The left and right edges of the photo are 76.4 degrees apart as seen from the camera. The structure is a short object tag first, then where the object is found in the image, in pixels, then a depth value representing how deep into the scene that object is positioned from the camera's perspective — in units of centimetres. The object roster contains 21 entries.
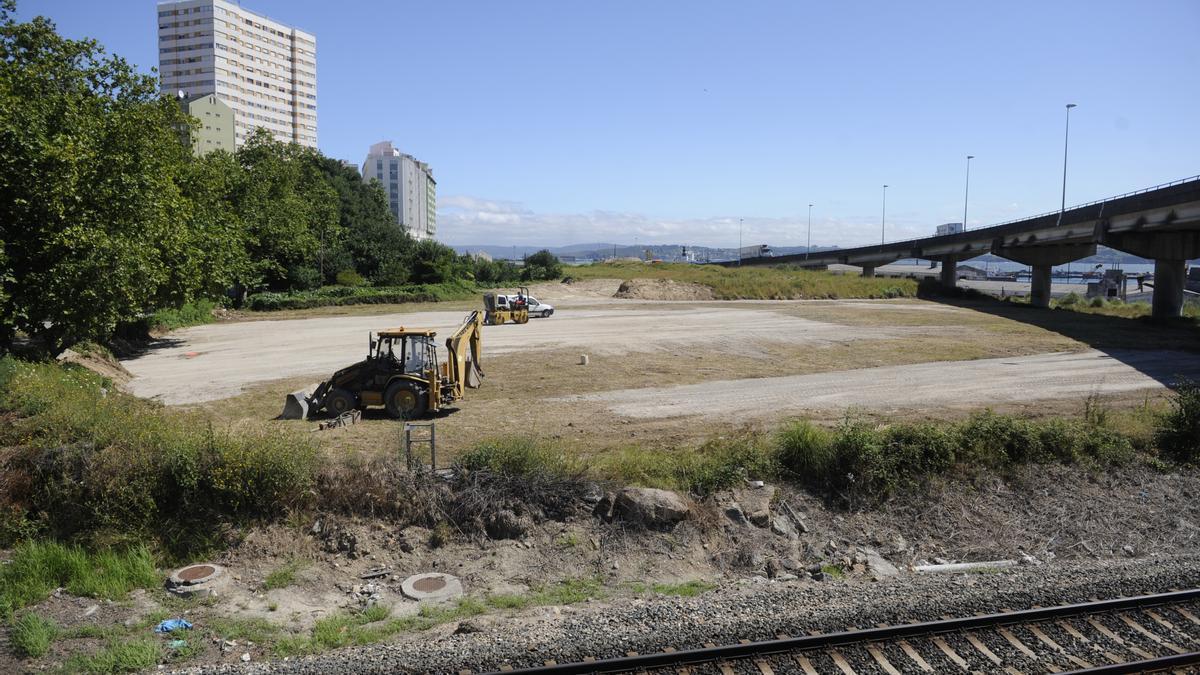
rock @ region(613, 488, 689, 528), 1140
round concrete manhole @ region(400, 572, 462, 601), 979
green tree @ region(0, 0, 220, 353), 1933
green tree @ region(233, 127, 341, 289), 4762
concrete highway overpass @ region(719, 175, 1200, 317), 3803
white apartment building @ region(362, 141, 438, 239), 16750
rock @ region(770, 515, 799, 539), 1170
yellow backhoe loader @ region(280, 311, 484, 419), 1795
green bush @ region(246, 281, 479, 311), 5175
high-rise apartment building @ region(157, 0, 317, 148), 12562
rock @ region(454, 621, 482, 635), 858
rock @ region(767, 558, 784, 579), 1063
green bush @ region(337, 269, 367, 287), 6281
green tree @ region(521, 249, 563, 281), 7406
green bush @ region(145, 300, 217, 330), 3851
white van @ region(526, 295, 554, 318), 4606
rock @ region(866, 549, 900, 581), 1062
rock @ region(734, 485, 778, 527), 1184
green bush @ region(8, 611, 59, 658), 800
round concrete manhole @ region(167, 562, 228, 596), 957
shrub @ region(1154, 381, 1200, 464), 1443
